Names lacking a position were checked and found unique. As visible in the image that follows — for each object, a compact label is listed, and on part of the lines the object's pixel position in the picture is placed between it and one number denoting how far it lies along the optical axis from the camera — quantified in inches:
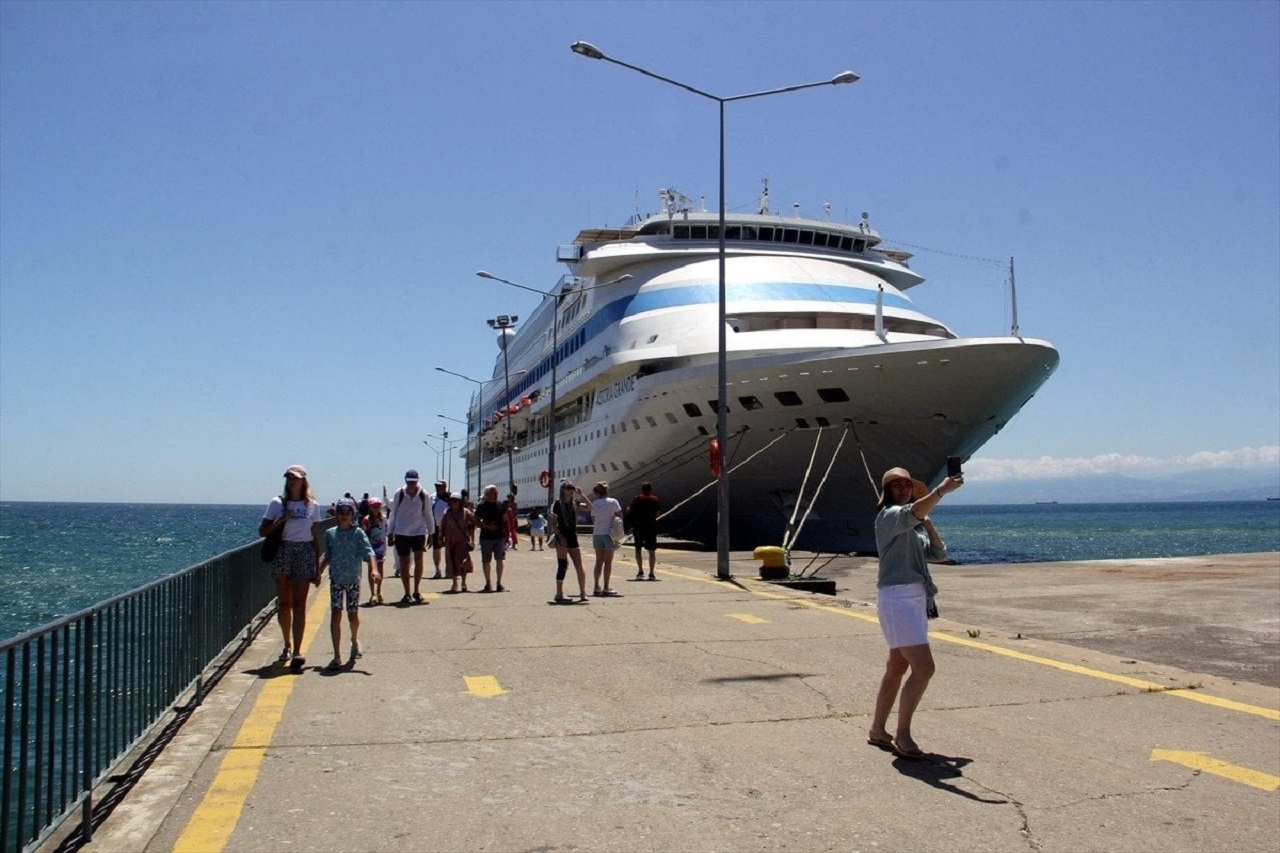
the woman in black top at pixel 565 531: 534.3
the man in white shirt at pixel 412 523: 532.7
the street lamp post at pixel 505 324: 2115.2
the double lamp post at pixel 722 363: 648.6
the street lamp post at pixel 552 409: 1327.5
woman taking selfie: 219.0
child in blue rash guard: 338.6
